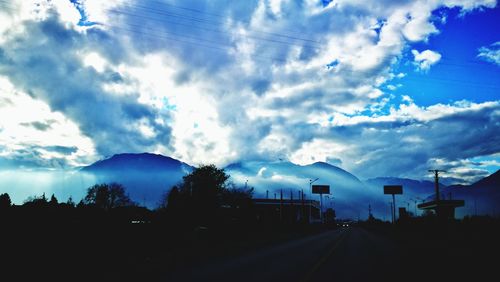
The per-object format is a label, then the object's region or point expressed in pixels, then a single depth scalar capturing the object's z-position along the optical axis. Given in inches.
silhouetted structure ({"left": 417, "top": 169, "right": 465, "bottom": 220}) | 2378.2
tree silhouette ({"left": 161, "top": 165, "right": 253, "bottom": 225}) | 2994.6
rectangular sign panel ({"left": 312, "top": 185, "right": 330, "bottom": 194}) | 4731.8
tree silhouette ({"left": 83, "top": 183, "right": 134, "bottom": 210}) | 5162.4
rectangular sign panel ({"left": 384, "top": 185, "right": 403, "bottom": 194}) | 3841.0
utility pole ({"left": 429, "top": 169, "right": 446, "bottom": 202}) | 2394.2
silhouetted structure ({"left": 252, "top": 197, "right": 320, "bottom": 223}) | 5949.8
